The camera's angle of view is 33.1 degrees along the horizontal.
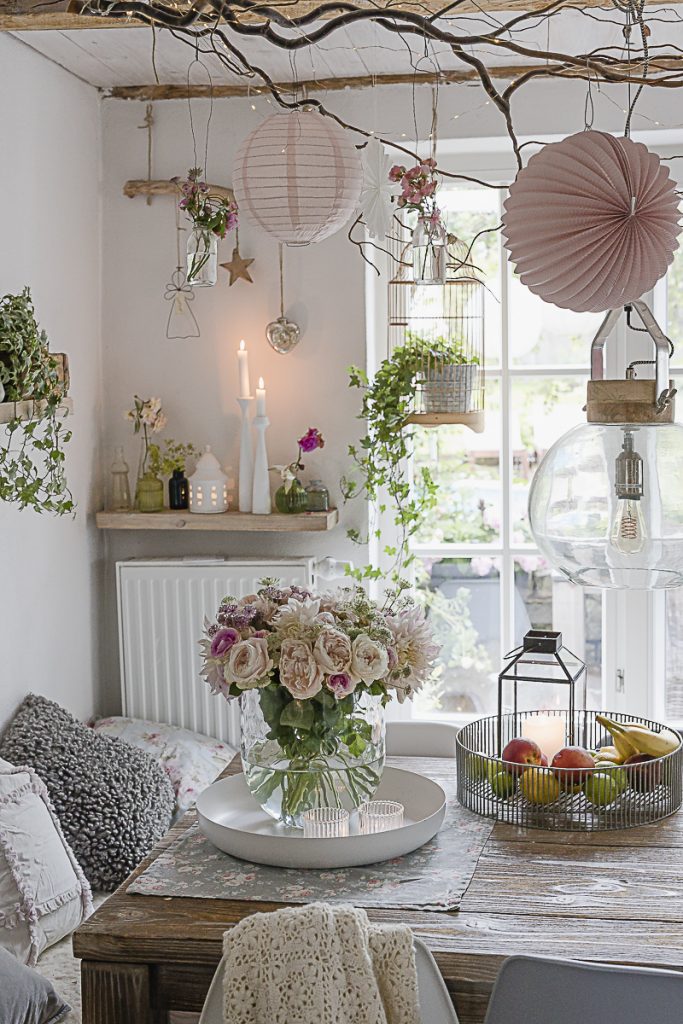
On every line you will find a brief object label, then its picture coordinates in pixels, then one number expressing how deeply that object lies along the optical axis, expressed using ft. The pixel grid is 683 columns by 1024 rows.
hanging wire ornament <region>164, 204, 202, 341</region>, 11.48
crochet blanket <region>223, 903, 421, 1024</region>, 4.60
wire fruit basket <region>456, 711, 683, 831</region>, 6.48
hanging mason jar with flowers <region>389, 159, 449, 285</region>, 7.29
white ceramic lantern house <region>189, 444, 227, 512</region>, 11.27
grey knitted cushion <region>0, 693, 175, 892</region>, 8.86
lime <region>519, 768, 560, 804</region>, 6.54
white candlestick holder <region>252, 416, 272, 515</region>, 11.22
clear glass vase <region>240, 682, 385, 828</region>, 6.06
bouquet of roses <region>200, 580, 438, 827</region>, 5.91
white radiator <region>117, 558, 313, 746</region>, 11.45
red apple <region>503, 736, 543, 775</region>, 6.75
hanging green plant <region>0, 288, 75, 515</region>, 7.80
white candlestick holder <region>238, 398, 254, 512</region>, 11.34
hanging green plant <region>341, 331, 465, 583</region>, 10.96
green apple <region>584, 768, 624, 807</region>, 6.47
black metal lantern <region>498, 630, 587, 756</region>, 6.97
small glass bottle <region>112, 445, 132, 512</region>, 11.57
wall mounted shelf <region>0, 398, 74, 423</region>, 7.62
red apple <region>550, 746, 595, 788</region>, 6.50
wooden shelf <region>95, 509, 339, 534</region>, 11.05
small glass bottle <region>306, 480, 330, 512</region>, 11.25
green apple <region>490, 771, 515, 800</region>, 6.66
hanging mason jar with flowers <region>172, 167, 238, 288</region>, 7.34
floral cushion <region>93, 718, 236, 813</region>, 10.16
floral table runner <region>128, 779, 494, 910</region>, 5.61
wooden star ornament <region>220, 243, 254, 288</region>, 11.39
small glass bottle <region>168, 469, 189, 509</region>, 11.44
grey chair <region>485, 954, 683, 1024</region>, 4.36
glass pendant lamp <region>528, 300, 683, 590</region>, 5.05
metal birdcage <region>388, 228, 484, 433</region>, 10.96
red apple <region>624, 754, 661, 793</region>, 6.57
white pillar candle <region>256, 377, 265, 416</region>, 11.34
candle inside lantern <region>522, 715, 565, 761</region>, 7.13
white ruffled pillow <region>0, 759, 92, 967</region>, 7.59
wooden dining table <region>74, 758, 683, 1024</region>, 5.09
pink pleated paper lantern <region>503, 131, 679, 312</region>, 4.80
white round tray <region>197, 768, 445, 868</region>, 5.94
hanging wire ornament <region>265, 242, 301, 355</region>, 11.39
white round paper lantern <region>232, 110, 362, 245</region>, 6.56
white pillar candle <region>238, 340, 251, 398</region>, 11.35
